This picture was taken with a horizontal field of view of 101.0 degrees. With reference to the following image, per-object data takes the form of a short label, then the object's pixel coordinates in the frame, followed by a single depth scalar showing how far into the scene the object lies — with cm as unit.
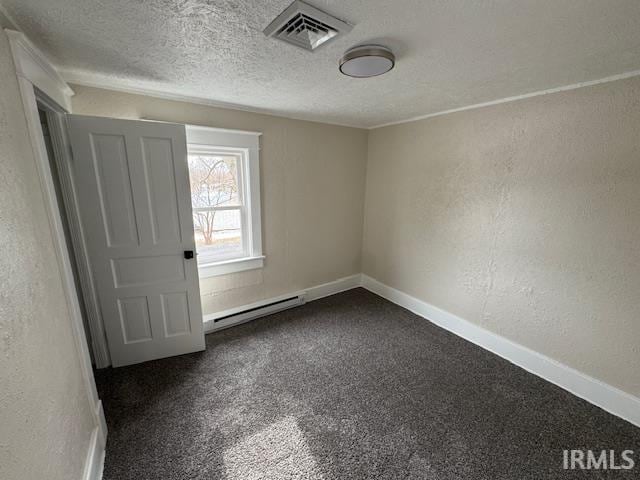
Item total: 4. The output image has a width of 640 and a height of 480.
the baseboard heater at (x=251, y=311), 271
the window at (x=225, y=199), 251
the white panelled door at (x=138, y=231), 186
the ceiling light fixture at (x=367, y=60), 132
